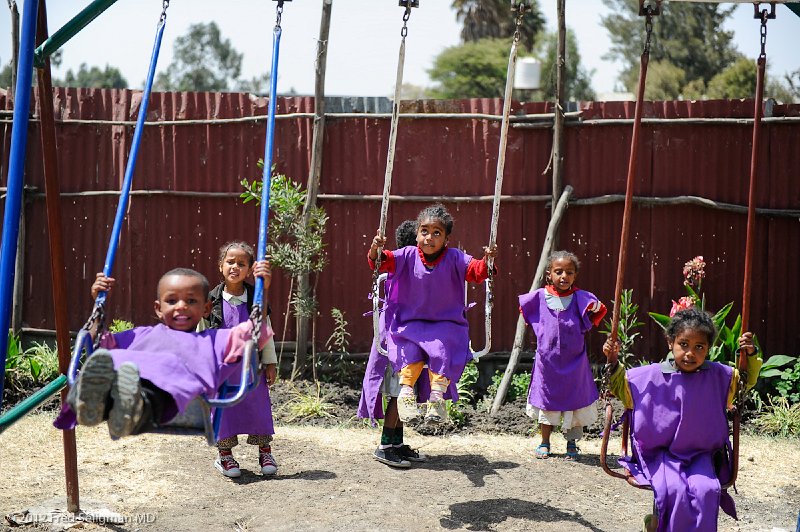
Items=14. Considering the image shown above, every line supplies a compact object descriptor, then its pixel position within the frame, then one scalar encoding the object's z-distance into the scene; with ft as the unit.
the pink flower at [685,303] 22.29
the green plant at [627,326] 25.31
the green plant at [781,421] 23.94
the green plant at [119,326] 26.99
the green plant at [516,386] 26.27
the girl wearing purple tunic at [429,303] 18.42
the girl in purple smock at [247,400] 18.83
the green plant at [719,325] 25.05
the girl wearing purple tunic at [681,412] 14.33
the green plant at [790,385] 25.08
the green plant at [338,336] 26.84
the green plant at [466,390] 25.24
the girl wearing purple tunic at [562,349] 21.39
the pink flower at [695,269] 25.13
